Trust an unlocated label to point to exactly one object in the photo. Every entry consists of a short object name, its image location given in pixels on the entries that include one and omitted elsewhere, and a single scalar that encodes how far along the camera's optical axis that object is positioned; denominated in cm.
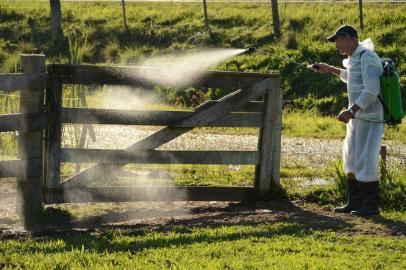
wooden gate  1816
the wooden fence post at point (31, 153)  1808
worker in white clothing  1791
